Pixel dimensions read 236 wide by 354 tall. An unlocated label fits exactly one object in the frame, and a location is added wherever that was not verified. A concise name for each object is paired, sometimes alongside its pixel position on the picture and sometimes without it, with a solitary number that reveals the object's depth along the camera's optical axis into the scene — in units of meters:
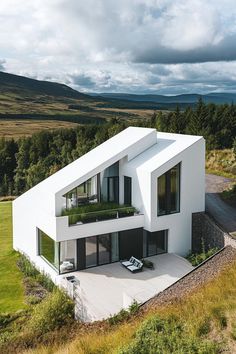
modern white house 18.55
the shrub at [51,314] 13.28
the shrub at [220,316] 9.33
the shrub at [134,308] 13.12
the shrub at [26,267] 19.62
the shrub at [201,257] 18.97
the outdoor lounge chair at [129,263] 18.86
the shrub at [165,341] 8.40
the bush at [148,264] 18.80
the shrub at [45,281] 17.92
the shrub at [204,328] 9.19
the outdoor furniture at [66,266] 18.36
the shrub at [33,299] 16.56
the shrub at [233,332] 8.66
